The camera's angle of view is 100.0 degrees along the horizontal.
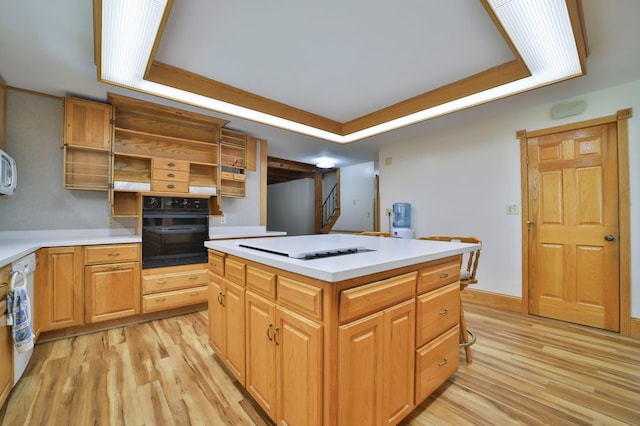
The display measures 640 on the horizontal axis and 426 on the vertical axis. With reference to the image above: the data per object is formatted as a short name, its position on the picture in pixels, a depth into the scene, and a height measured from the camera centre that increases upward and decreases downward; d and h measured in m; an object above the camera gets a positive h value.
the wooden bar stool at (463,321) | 2.07 -0.83
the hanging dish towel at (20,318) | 1.62 -0.64
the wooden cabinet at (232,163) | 3.83 +0.76
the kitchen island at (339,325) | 1.07 -0.54
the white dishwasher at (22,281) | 1.71 -0.46
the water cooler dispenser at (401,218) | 4.13 -0.05
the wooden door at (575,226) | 2.67 -0.12
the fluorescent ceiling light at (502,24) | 1.56 +1.19
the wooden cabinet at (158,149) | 3.08 +0.83
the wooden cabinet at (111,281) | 2.63 -0.69
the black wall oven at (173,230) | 2.97 -0.20
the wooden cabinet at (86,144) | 2.74 +0.72
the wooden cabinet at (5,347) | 1.53 -0.80
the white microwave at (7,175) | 2.13 +0.32
